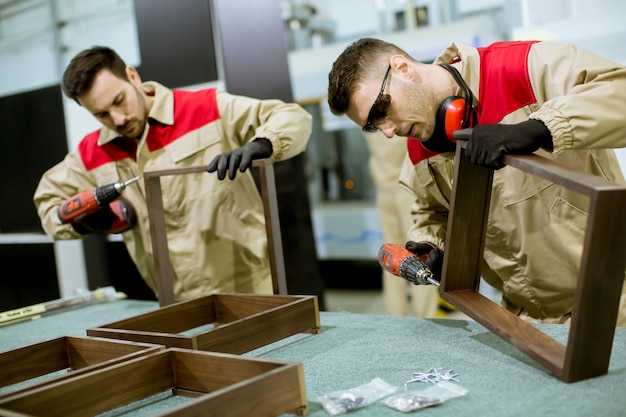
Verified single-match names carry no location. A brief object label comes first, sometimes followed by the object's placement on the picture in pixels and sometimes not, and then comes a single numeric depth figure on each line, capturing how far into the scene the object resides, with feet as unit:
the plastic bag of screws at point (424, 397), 3.83
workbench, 3.72
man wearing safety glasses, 5.28
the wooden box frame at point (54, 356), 5.23
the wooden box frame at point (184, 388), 3.69
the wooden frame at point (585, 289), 3.59
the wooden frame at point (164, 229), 6.52
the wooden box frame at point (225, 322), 5.13
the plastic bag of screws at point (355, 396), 3.94
